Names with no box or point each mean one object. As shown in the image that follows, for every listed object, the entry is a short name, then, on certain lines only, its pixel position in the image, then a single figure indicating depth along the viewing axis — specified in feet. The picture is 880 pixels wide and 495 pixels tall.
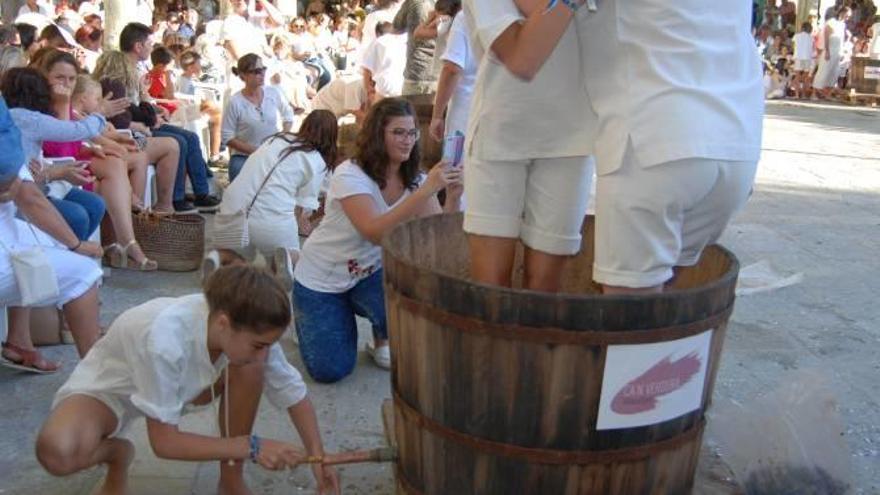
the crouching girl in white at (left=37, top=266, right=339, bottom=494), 7.79
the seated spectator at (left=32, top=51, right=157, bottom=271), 15.88
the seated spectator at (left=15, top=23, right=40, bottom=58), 25.09
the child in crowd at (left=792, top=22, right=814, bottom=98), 60.90
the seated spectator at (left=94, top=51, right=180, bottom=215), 19.38
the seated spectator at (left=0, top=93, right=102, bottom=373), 11.32
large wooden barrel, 6.69
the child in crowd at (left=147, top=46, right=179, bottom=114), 26.50
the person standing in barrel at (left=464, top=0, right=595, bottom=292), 6.84
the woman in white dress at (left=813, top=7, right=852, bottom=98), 58.59
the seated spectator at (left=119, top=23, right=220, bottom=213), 20.75
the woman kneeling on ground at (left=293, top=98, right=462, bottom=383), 12.20
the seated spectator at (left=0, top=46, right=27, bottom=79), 18.61
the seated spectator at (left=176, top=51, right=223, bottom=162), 27.78
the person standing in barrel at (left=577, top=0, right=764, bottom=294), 6.55
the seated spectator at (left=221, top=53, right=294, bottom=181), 21.97
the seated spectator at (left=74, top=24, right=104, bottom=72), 29.48
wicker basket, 16.90
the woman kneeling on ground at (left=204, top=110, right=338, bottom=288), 15.88
